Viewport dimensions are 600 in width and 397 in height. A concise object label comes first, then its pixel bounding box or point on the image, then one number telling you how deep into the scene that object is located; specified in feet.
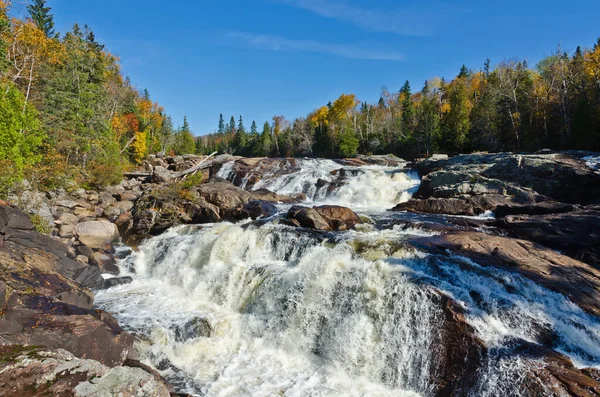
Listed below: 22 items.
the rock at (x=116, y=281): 39.45
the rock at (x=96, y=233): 49.70
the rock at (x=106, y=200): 66.80
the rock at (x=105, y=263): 44.03
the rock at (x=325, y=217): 44.21
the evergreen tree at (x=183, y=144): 230.07
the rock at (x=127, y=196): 72.52
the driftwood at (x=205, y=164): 94.21
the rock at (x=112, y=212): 61.90
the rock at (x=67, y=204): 58.77
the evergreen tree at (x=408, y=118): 164.25
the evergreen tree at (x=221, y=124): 494.79
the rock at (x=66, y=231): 48.96
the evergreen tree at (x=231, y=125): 464.61
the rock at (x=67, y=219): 51.70
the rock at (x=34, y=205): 45.70
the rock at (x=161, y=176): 88.30
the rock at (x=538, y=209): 46.78
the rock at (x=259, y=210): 55.42
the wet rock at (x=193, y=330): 28.58
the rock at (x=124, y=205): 65.44
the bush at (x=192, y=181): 67.66
